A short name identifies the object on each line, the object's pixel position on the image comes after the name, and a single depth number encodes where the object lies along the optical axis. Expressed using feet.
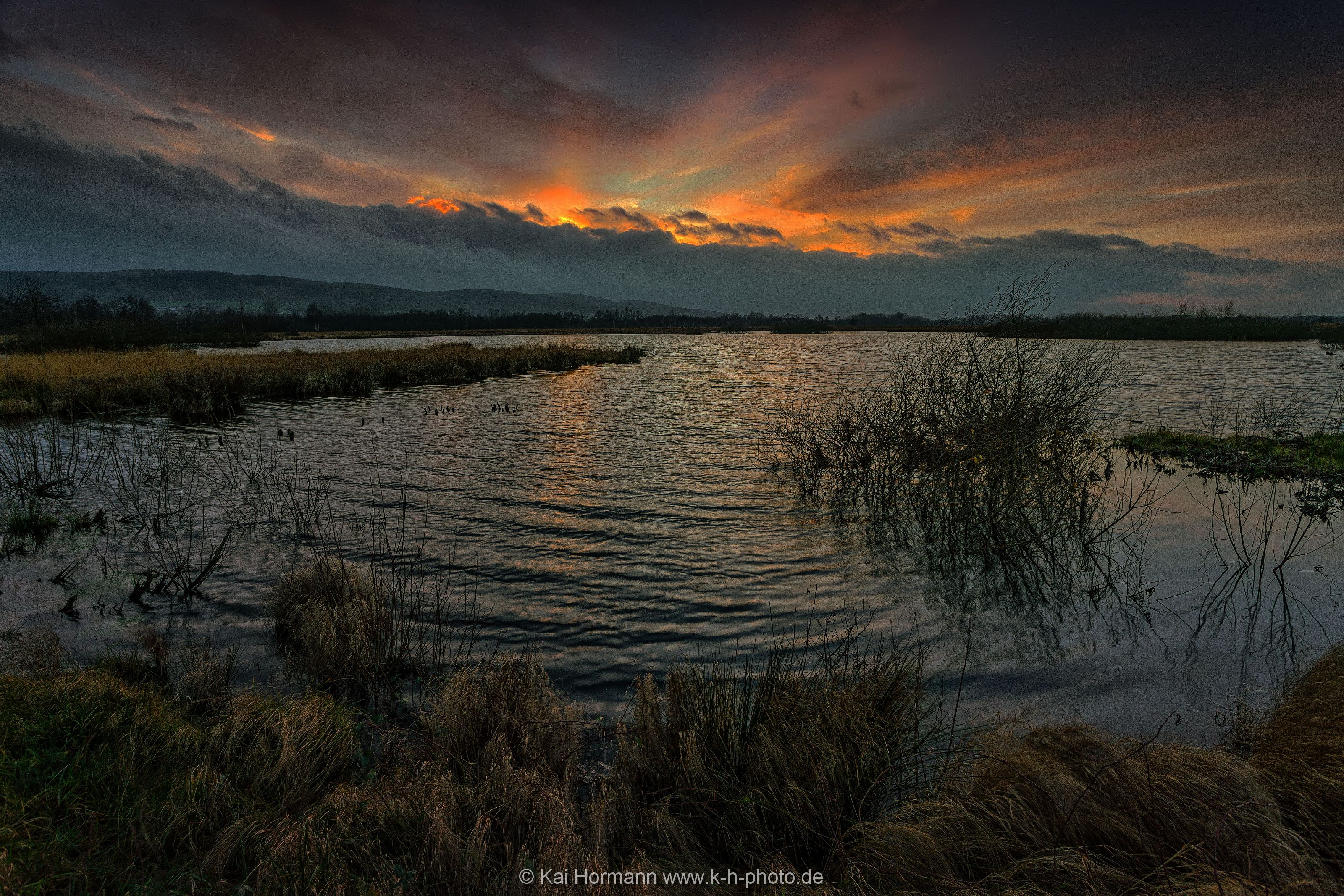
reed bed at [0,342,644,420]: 77.61
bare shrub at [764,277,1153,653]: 29.45
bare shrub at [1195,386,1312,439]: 55.47
